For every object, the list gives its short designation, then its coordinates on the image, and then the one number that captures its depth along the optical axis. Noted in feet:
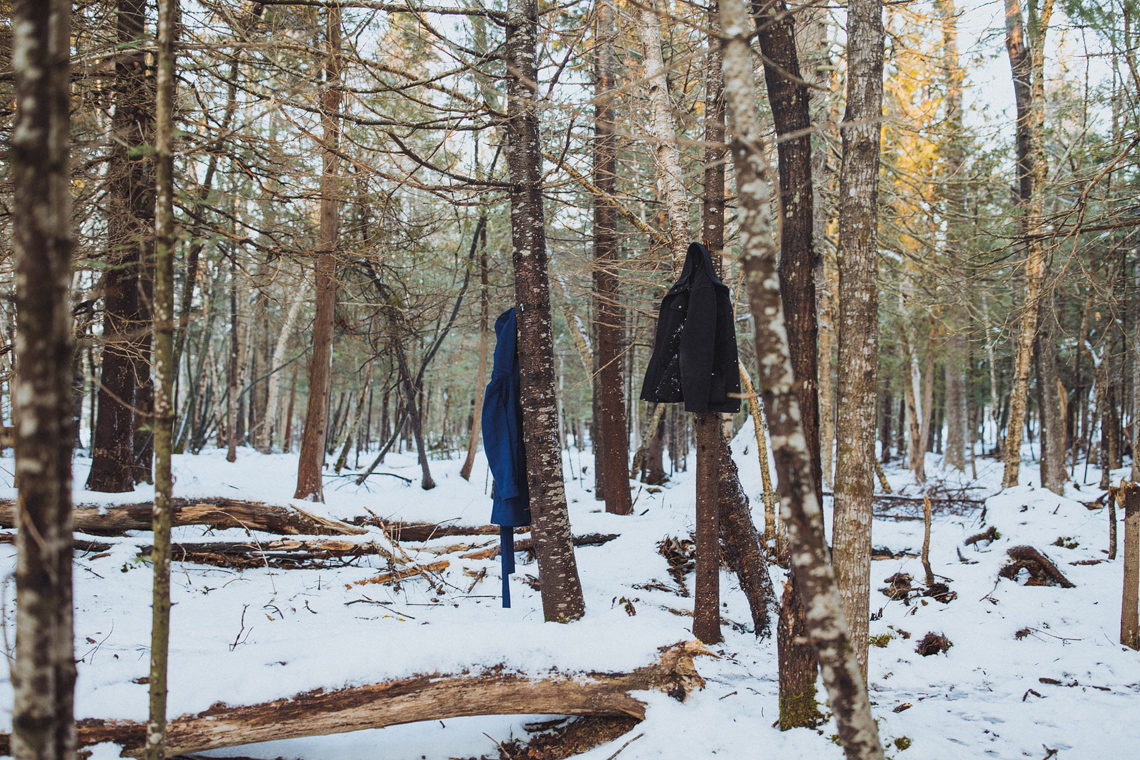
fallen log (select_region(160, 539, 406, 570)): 18.51
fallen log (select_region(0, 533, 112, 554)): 17.62
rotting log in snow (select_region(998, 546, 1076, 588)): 19.21
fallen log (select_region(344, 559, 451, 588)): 18.07
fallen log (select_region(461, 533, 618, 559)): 20.31
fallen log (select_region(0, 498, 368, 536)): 18.81
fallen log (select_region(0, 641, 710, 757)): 9.33
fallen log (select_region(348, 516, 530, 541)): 21.84
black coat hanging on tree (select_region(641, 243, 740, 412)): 12.07
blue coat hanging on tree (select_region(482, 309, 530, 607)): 14.55
